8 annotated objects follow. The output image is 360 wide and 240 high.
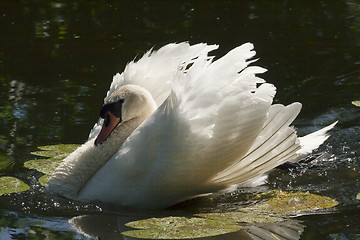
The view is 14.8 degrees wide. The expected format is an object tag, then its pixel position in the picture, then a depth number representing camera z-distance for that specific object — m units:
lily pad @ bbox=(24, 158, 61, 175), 13.26
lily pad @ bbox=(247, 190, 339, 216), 10.90
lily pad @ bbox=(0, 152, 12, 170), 13.34
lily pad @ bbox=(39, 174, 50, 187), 12.64
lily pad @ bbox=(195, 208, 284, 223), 10.45
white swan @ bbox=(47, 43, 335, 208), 10.73
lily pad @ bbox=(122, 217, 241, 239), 9.84
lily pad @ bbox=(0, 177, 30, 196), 12.07
